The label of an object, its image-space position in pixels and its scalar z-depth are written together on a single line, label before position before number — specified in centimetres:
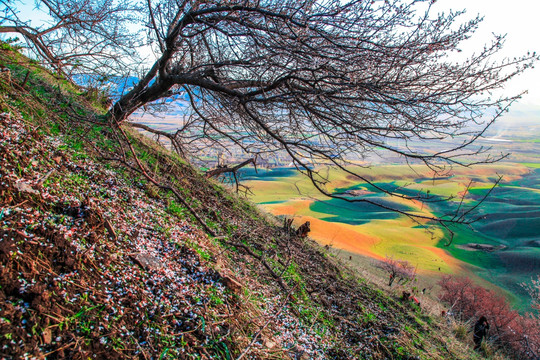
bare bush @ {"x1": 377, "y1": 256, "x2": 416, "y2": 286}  2072
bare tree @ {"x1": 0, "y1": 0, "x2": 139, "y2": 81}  577
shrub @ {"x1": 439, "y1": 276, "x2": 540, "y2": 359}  1431
